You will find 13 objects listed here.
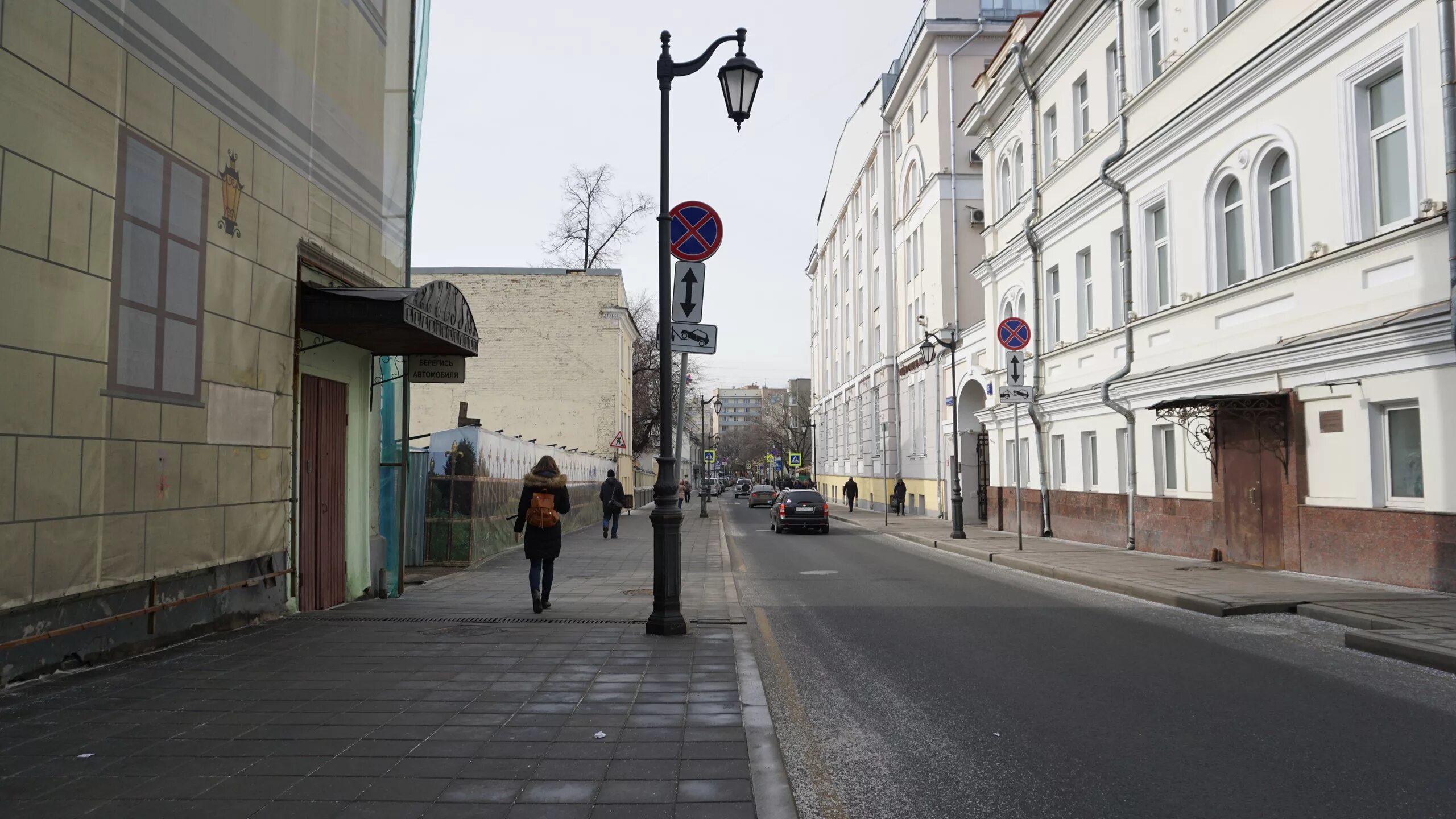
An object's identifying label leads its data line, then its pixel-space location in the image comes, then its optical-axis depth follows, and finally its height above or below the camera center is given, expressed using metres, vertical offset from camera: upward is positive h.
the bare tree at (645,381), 57.75 +5.79
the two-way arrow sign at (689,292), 9.32 +1.79
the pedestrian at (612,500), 25.34 -0.71
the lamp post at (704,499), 38.29 -1.04
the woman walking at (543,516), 10.36 -0.47
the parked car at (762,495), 51.22 -1.19
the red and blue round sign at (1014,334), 18.34 +2.71
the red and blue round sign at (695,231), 9.35 +2.40
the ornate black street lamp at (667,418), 8.58 +0.52
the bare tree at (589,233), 49.53 +12.64
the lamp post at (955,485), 22.98 -0.28
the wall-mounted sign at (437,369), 12.08 +1.34
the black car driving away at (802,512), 28.55 -1.16
